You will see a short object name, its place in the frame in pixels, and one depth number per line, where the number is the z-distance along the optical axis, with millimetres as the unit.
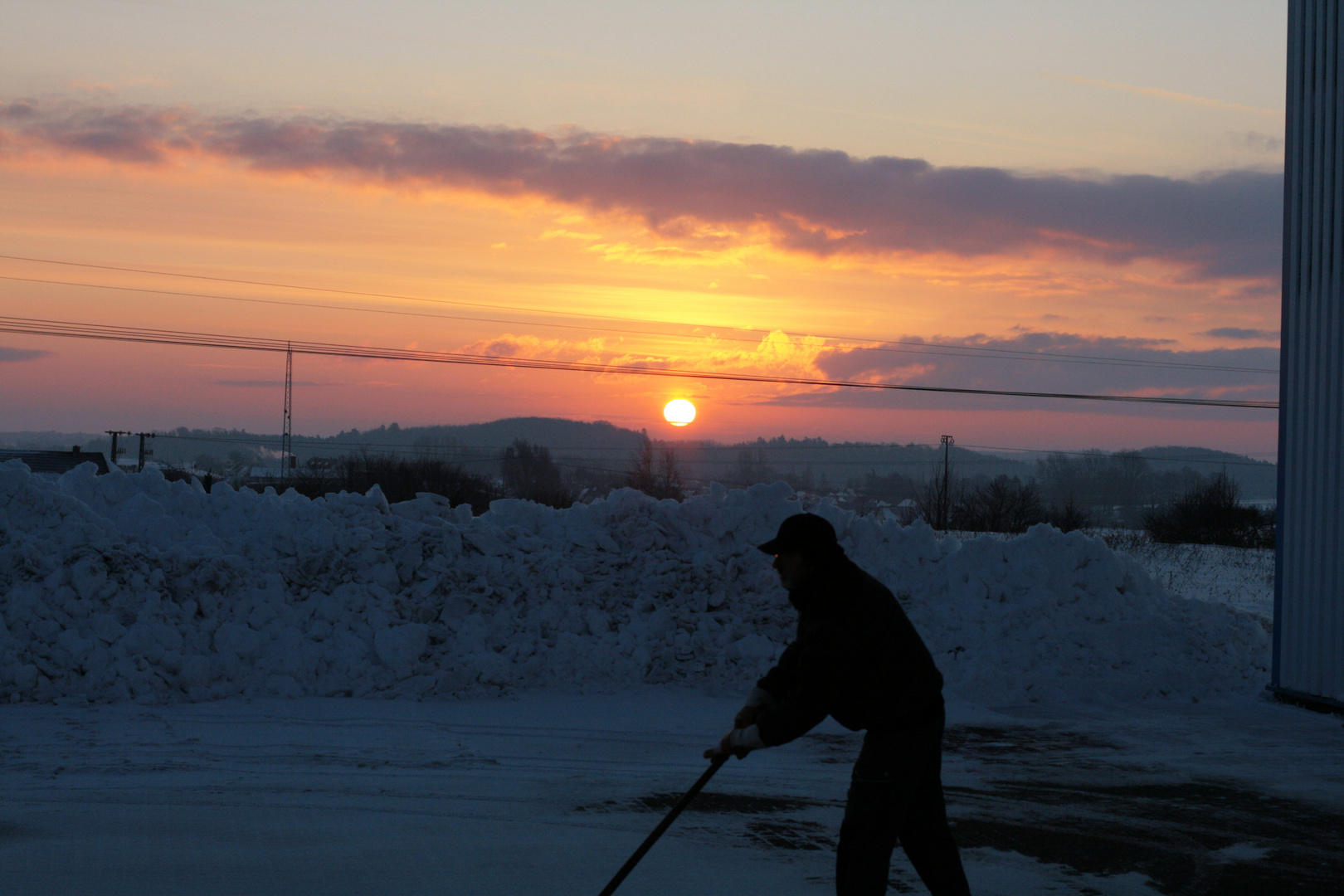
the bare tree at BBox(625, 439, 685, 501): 66812
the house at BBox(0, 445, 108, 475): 49597
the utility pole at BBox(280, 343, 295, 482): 59156
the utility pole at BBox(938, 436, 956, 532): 43341
